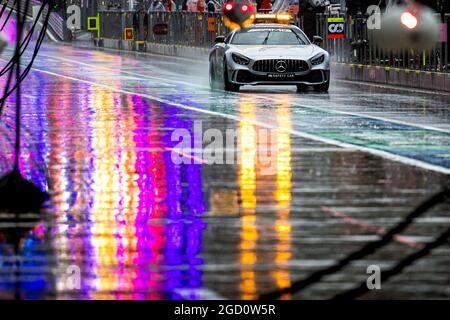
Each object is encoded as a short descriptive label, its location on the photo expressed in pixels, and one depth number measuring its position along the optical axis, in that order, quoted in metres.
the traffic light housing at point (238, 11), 46.88
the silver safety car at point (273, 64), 34.47
